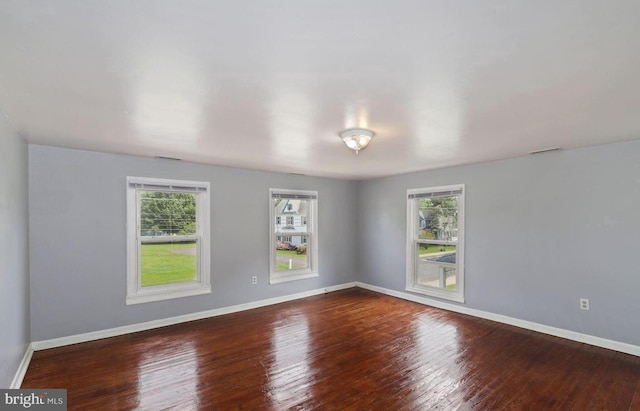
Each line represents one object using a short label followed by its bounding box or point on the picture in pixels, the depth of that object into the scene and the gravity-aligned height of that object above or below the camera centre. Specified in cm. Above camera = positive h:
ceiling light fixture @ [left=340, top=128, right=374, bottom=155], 277 +62
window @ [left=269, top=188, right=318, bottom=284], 534 -57
